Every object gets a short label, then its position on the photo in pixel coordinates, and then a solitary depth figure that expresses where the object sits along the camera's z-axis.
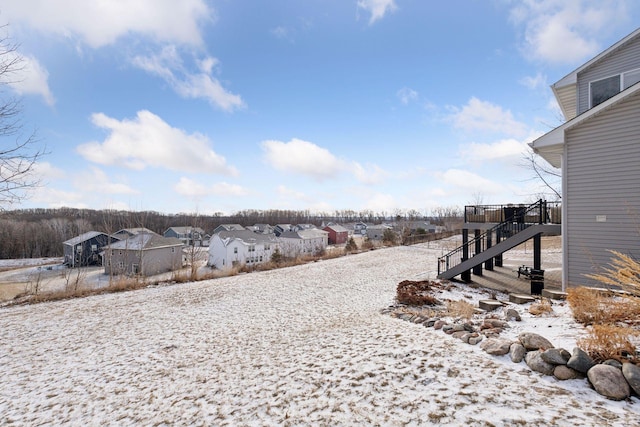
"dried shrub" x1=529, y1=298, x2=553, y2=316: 6.19
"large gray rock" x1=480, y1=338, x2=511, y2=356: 4.39
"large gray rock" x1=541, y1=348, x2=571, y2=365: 3.74
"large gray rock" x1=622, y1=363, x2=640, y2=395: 3.20
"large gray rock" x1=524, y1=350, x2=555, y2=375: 3.78
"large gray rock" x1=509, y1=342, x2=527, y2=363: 4.16
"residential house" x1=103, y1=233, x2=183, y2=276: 31.20
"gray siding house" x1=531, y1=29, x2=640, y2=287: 7.51
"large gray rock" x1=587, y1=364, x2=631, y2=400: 3.20
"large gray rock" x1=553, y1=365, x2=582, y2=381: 3.59
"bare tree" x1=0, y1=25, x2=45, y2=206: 7.32
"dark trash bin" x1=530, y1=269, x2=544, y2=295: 10.03
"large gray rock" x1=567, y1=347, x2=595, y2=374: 3.58
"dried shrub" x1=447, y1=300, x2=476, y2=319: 6.73
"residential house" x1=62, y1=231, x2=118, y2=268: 37.44
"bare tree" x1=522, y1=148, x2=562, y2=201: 15.48
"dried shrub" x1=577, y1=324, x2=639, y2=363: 3.66
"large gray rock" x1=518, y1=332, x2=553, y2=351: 4.20
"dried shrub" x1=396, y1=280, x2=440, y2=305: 9.23
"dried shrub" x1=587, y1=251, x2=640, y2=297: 4.41
